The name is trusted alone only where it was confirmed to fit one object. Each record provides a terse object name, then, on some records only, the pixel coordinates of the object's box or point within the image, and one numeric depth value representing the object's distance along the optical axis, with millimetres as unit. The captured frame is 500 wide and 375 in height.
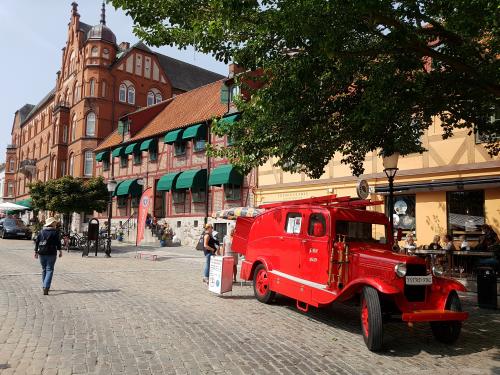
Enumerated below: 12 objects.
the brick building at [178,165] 26516
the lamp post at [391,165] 11419
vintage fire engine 6430
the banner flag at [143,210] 19922
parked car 32875
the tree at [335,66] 6203
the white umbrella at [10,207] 32112
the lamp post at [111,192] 20419
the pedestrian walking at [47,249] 9689
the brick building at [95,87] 43438
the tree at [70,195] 23859
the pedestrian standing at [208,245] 12055
